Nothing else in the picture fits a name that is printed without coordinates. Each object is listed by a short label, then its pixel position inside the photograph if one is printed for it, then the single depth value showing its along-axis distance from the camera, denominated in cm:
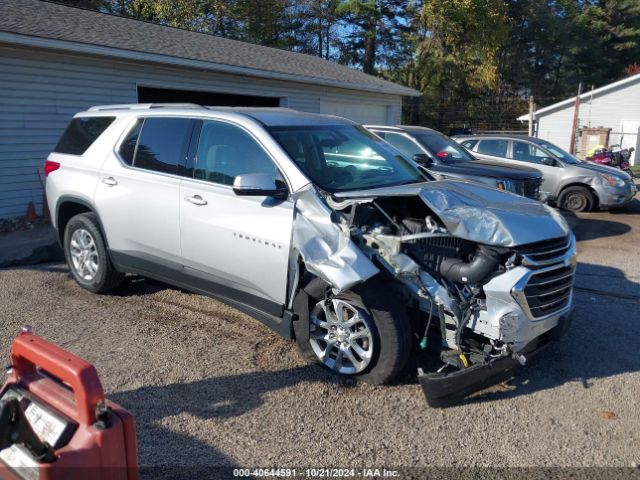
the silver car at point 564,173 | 1130
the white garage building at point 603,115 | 2777
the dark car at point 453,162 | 830
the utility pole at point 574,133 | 2001
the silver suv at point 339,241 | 353
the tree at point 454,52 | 3209
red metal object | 206
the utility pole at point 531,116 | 2075
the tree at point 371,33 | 3303
